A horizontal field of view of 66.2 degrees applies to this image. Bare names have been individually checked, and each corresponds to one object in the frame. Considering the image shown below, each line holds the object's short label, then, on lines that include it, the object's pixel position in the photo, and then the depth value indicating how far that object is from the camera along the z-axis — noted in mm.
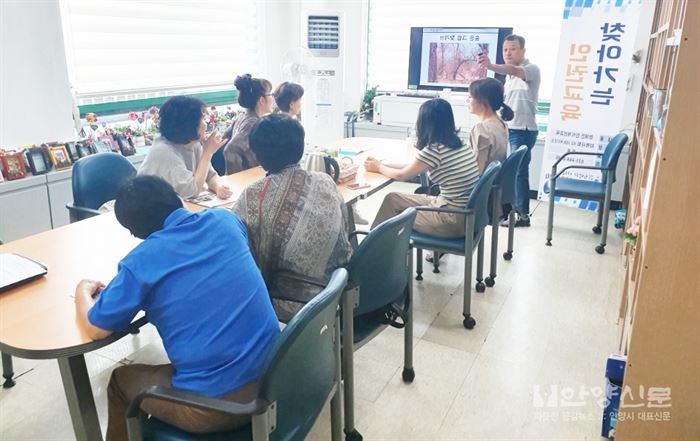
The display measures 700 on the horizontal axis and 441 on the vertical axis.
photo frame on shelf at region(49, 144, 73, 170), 3350
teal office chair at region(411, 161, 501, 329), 2596
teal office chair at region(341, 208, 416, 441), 1771
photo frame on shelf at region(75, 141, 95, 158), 3516
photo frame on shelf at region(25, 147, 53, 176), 3240
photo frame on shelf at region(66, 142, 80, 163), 3465
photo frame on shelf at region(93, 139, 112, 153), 3631
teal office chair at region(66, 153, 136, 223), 2629
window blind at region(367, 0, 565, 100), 4914
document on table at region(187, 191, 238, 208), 2454
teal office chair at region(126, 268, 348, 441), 1184
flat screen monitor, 4742
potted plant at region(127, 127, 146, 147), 3982
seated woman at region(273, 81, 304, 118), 3576
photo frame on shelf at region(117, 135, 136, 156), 3805
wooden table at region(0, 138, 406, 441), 1335
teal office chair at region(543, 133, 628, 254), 3652
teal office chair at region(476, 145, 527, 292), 3033
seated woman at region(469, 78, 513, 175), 3162
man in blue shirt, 1290
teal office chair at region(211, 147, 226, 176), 3445
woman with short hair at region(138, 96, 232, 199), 2465
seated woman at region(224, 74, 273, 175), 3250
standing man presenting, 4168
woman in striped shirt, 2707
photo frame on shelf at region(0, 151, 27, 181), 3080
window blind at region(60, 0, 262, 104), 3834
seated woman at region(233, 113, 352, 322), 1817
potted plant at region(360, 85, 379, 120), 5730
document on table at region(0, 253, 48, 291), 1605
